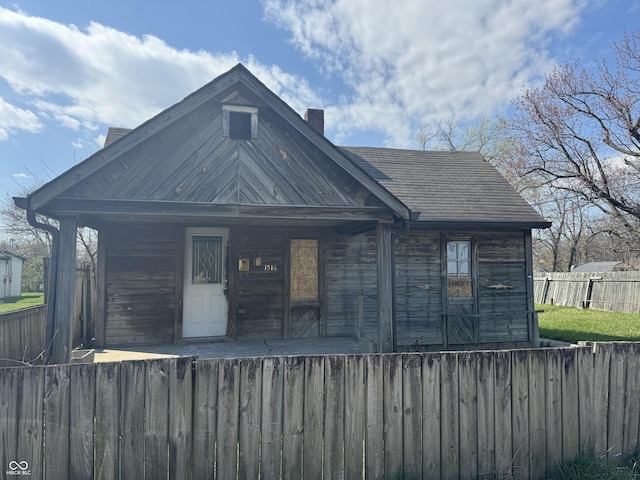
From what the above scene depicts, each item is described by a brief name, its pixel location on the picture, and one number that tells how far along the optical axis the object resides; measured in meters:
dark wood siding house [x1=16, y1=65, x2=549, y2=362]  6.16
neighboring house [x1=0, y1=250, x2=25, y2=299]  30.84
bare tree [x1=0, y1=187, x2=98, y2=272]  29.51
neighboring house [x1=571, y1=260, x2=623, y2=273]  33.02
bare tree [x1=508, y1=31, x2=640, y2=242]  18.62
